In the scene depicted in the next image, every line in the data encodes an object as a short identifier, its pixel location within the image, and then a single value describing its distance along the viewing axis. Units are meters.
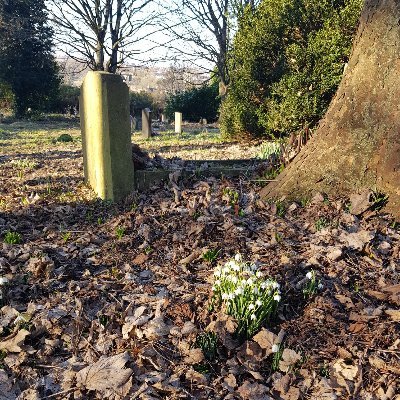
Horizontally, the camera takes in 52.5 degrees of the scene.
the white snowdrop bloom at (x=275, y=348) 2.35
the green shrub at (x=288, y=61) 9.80
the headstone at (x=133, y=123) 20.27
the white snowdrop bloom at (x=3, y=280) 2.99
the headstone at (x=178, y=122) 17.52
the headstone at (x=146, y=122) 15.31
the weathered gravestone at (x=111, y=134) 5.03
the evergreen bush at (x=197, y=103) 25.34
